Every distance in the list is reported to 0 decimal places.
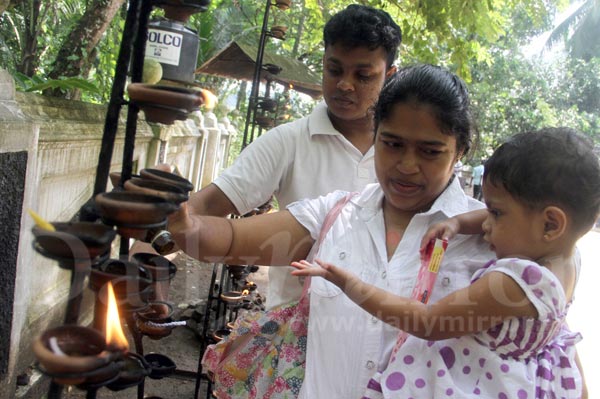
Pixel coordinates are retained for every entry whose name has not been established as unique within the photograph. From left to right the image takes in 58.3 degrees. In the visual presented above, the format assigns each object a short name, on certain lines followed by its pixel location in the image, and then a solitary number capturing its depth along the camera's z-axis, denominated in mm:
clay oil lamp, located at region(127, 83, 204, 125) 919
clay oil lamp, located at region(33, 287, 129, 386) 665
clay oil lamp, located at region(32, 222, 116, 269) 759
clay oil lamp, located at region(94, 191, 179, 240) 833
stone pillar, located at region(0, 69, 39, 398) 2373
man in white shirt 2221
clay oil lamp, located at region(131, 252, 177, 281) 1019
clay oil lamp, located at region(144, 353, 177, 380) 1346
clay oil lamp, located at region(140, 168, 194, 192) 1031
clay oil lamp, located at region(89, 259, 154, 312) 850
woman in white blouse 1464
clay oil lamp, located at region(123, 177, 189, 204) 917
